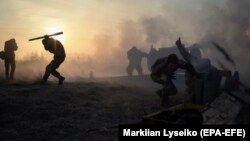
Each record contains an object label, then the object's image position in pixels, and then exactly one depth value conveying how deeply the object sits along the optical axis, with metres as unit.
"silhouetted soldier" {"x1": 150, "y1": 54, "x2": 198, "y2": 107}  12.55
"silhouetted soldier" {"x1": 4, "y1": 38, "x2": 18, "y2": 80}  18.11
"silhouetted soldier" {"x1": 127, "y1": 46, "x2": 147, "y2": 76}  28.19
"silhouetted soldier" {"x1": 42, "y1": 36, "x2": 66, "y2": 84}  15.49
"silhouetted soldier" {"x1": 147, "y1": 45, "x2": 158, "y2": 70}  30.22
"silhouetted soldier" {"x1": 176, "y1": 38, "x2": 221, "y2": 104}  12.97
